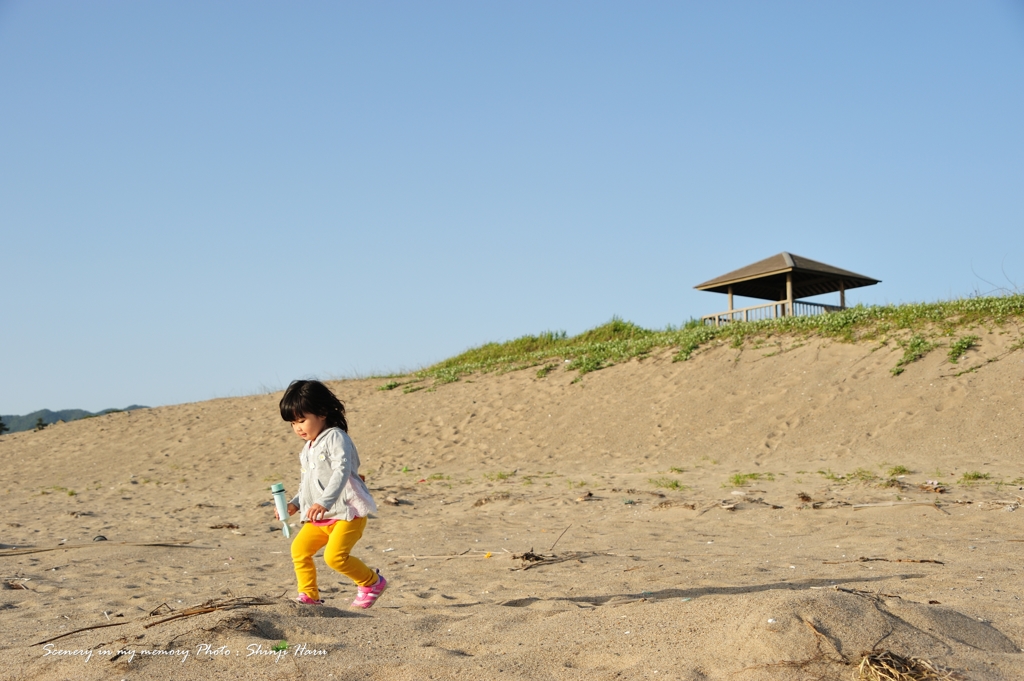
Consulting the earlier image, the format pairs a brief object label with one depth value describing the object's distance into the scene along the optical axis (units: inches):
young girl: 183.6
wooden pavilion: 881.5
